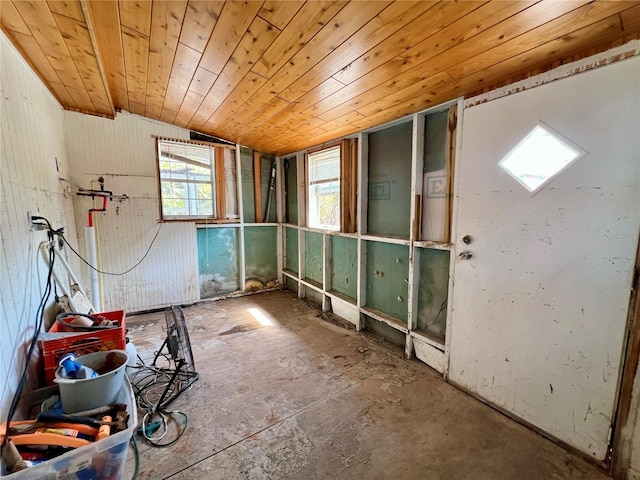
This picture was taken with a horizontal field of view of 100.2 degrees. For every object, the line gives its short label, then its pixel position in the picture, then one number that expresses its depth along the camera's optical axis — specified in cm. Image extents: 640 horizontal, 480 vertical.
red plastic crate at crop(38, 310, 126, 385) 165
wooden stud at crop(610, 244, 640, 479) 136
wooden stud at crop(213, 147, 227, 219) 415
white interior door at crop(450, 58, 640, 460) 138
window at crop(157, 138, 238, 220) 383
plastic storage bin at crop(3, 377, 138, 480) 106
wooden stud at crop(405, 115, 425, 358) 241
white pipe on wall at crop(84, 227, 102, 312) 279
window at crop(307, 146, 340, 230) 360
